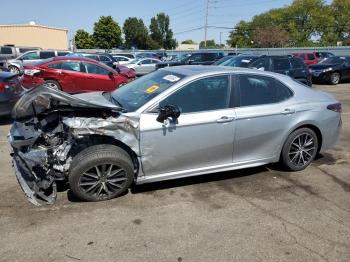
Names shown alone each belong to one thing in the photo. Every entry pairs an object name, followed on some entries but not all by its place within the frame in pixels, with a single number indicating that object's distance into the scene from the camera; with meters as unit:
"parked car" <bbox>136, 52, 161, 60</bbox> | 36.59
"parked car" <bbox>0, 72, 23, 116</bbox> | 7.81
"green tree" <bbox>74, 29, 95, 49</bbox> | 74.56
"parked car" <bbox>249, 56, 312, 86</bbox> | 13.84
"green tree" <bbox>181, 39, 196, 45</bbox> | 157.12
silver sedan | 4.11
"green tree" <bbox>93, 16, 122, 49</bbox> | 72.31
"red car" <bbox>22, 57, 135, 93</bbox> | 12.11
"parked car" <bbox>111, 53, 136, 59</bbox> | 32.35
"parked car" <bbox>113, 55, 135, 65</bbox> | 27.90
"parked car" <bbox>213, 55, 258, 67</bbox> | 14.34
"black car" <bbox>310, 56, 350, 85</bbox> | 18.17
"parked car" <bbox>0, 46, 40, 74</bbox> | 25.73
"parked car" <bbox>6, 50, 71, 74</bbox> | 23.70
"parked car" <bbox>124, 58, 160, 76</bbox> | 23.98
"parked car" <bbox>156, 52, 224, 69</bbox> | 22.58
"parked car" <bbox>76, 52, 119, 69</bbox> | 23.43
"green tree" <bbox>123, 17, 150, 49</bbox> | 82.25
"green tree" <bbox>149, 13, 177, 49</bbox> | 88.12
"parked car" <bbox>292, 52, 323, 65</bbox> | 25.67
